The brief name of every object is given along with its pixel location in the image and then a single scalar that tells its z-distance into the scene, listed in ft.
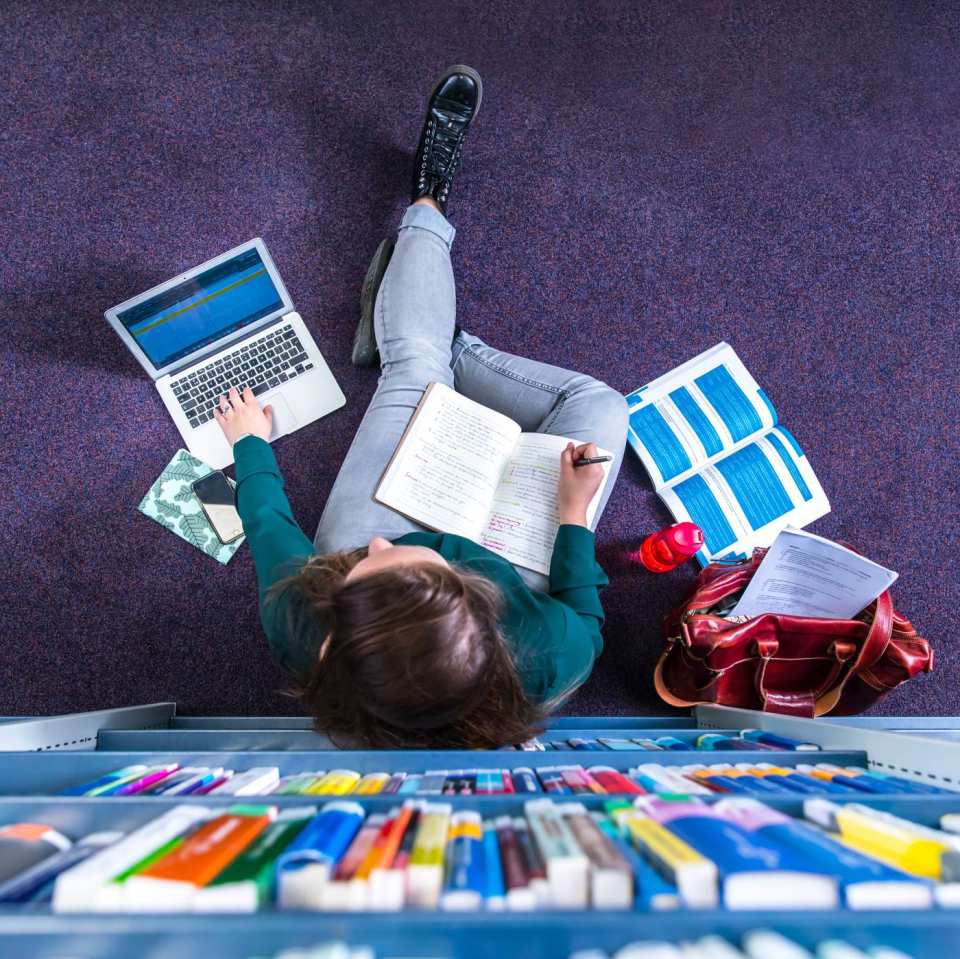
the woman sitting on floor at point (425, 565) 2.90
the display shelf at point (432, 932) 1.67
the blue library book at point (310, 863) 1.76
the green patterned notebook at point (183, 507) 5.13
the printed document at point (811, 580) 4.08
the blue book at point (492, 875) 1.76
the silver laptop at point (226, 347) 4.79
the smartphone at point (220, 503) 5.10
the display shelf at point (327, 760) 2.78
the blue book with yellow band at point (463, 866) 1.76
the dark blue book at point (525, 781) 2.64
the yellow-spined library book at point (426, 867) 1.80
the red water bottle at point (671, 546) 4.79
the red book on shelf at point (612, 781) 2.50
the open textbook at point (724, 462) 5.19
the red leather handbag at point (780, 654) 4.25
